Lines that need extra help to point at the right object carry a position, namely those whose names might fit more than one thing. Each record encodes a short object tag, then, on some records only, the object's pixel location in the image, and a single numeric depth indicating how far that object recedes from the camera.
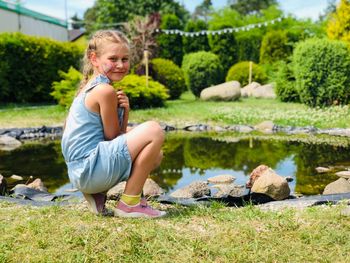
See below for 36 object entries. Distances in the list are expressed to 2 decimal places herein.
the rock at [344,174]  5.08
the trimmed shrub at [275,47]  19.27
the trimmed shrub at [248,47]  21.84
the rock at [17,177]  5.17
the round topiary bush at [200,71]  15.93
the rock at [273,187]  3.74
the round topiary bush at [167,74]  14.82
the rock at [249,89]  16.27
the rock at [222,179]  5.06
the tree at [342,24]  13.56
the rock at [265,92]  15.49
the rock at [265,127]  8.90
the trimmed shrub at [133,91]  11.17
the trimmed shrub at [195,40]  21.44
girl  2.77
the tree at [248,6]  46.19
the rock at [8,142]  7.70
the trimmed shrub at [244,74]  17.78
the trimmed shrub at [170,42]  21.05
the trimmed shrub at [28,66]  13.19
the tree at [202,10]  60.56
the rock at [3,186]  4.05
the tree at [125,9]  33.50
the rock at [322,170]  5.43
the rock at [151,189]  4.16
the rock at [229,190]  3.62
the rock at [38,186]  4.44
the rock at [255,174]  4.65
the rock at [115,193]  3.77
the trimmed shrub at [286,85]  13.37
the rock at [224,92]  14.16
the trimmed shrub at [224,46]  20.80
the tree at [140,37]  16.78
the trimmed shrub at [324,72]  11.32
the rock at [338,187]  3.97
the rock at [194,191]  4.12
